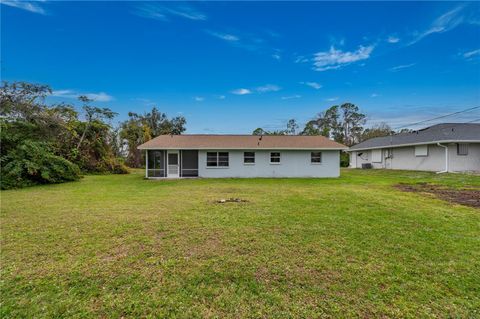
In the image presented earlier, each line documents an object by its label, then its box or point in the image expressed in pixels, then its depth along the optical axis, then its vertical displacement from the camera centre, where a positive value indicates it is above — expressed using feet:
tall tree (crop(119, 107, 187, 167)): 93.50 +16.55
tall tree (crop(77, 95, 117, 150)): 68.86 +15.82
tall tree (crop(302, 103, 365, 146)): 140.77 +22.96
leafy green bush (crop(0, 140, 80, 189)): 37.22 -0.83
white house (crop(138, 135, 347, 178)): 55.16 +0.24
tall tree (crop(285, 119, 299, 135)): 163.84 +24.76
